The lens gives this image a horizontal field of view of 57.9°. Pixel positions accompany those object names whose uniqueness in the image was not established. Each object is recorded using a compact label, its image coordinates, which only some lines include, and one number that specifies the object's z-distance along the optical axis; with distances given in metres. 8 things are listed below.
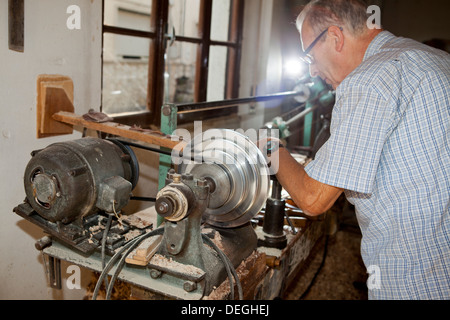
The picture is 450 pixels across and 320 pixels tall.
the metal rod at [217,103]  1.56
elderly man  1.00
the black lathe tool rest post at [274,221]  1.61
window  2.54
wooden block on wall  1.62
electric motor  1.16
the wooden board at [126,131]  1.43
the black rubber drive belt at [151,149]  1.43
